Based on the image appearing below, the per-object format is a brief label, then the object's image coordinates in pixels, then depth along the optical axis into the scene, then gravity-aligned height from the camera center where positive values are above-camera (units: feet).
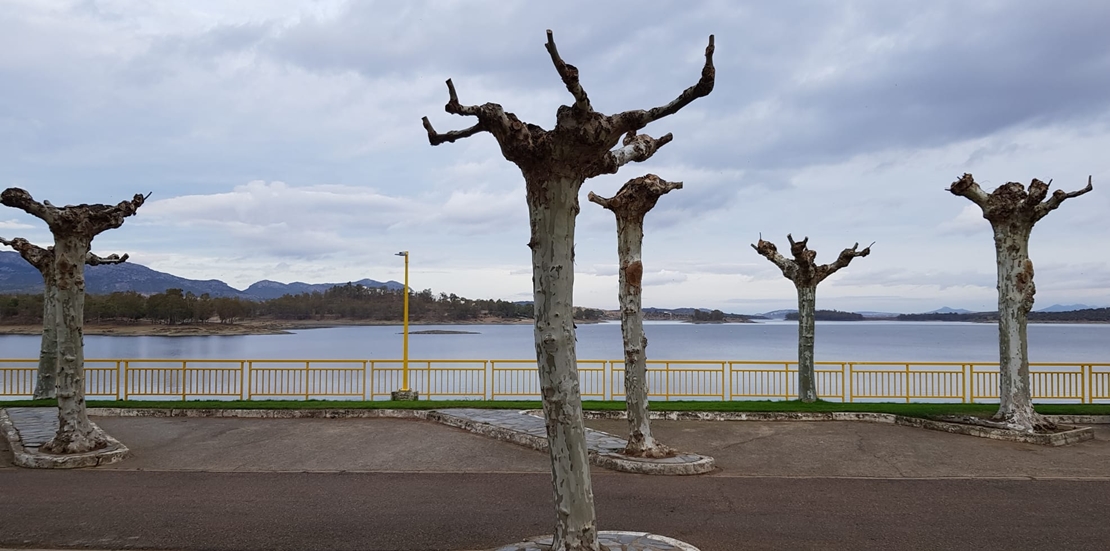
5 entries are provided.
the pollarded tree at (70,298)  37.65 +0.43
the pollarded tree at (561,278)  19.10 +0.77
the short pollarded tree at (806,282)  59.98 +2.14
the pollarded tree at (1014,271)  44.14 +2.26
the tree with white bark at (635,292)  36.88 +0.80
